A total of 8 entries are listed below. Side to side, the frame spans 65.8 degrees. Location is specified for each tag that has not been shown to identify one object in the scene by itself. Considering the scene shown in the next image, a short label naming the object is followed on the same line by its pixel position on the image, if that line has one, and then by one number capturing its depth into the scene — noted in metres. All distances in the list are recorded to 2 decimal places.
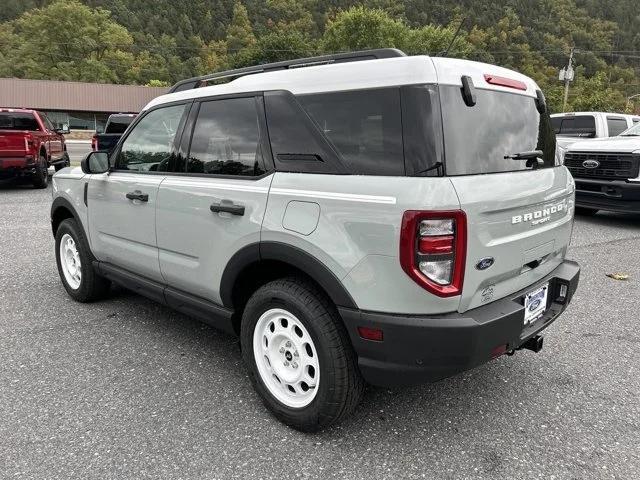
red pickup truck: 10.70
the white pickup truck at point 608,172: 8.05
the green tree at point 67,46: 76.69
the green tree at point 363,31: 69.56
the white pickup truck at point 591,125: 10.99
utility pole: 41.97
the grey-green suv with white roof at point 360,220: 2.12
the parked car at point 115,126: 13.64
